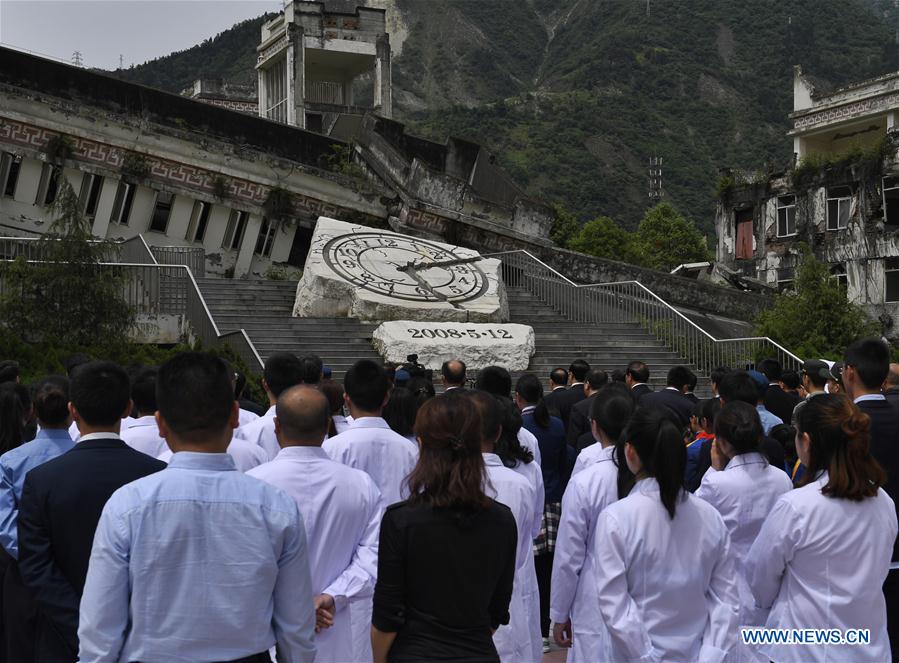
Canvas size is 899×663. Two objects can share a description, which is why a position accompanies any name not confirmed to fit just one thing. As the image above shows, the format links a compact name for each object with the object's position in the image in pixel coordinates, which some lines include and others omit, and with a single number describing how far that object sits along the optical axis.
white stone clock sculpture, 17.47
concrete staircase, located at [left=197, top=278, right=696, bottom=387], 17.55
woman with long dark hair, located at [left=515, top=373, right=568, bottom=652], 7.76
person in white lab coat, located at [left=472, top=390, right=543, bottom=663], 5.02
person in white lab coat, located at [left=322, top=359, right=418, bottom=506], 5.86
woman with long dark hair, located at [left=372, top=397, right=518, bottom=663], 3.95
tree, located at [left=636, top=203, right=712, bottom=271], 51.62
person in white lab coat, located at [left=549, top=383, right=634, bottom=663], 4.96
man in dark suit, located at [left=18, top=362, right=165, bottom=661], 4.18
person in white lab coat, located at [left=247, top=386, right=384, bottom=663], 4.70
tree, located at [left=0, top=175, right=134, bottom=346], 16.17
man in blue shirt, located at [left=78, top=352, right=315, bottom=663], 3.53
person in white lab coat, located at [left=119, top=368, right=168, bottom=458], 6.28
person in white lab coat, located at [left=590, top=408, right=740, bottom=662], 4.43
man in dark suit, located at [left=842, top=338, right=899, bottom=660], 5.57
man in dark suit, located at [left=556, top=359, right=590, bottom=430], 10.23
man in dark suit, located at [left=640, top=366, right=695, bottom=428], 8.75
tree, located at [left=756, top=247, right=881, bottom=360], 20.41
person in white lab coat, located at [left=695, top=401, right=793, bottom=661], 5.81
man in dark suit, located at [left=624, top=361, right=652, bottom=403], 10.27
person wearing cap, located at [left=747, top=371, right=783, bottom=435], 8.43
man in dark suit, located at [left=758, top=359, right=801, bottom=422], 9.70
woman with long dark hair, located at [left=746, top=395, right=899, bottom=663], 4.73
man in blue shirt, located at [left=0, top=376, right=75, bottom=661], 4.57
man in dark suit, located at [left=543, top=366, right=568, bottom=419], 10.36
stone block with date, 17.19
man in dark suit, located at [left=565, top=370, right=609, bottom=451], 8.98
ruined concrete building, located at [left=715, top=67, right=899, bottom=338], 35.91
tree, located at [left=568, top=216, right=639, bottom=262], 45.47
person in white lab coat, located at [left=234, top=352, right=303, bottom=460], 7.03
